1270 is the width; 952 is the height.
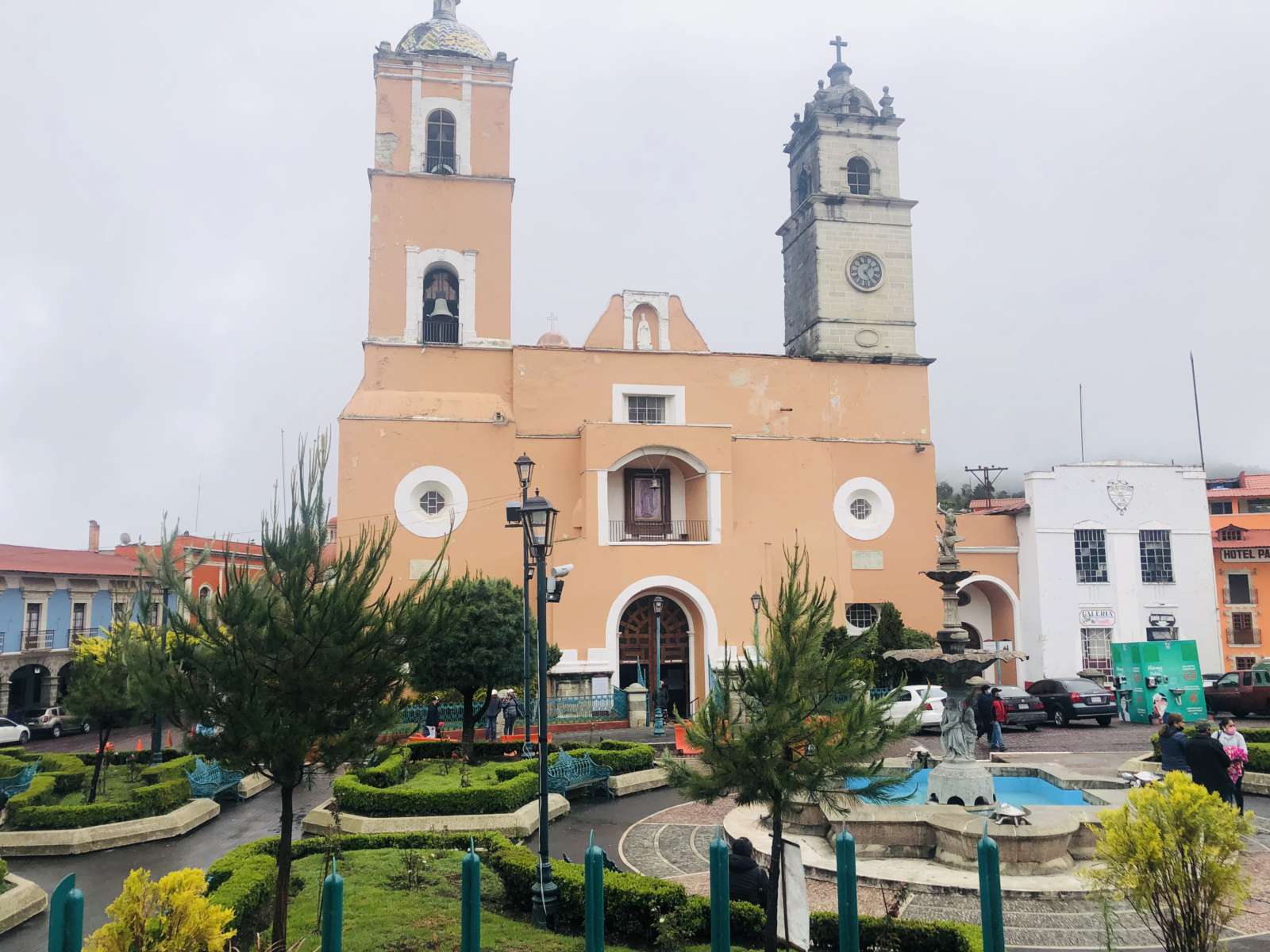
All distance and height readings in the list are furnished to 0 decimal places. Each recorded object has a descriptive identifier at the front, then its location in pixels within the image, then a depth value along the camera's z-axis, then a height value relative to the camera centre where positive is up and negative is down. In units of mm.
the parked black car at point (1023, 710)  21828 -2116
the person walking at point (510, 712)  21250 -2019
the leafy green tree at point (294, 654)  6332 -206
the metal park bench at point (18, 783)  14195 -2309
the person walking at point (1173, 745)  10492 -1417
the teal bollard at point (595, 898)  4613 -1326
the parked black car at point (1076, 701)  22328 -1983
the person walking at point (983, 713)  18062 -1802
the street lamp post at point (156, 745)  16406 -2055
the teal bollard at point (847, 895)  4598 -1321
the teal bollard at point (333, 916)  4293 -1294
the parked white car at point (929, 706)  20359 -1863
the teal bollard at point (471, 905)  4355 -1278
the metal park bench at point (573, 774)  13774 -2230
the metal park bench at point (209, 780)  13758 -2220
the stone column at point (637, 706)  23047 -2050
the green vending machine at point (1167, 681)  22391 -1549
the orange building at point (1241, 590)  32156 +788
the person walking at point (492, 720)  20328 -2069
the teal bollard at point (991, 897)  4426 -1285
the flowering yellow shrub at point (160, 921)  4336 -1330
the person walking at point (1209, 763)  9594 -1471
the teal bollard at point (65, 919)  3951 -1193
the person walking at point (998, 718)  17641 -1955
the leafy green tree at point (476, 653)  16531 -545
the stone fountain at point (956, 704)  11266 -1046
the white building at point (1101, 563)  29609 +1604
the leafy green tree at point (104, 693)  13596 -964
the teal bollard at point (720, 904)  4602 -1352
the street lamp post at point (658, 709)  21484 -2055
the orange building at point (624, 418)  25406 +5638
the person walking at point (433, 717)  20469 -2009
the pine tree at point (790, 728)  6230 -720
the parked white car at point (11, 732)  25125 -2762
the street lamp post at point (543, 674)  7793 -516
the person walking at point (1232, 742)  11961 -1580
